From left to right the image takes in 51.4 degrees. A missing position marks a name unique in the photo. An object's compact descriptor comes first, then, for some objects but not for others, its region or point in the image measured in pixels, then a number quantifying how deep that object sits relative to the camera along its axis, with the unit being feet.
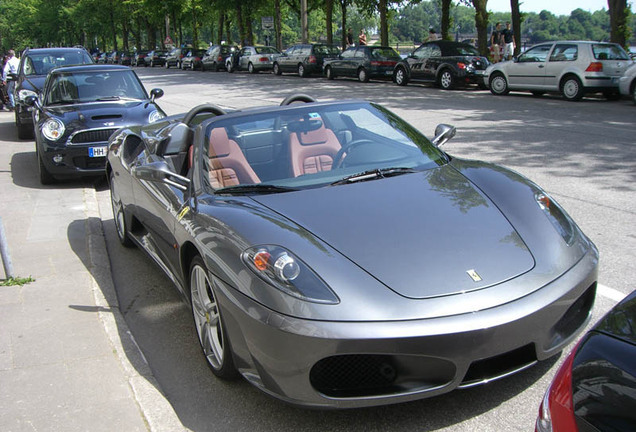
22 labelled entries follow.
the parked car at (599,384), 5.37
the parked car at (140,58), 189.88
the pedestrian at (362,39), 102.05
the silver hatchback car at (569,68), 53.01
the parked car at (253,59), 115.34
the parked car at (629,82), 49.32
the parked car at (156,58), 178.12
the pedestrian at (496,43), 80.62
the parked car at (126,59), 206.80
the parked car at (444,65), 67.15
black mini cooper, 28.63
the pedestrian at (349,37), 115.42
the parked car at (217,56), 127.65
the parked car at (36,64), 44.29
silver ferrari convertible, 8.75
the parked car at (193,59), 141.38
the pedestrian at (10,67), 59.34
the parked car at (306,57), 98.43
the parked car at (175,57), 152.56
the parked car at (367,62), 81.56
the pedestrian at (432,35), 88.79
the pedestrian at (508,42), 78.32
